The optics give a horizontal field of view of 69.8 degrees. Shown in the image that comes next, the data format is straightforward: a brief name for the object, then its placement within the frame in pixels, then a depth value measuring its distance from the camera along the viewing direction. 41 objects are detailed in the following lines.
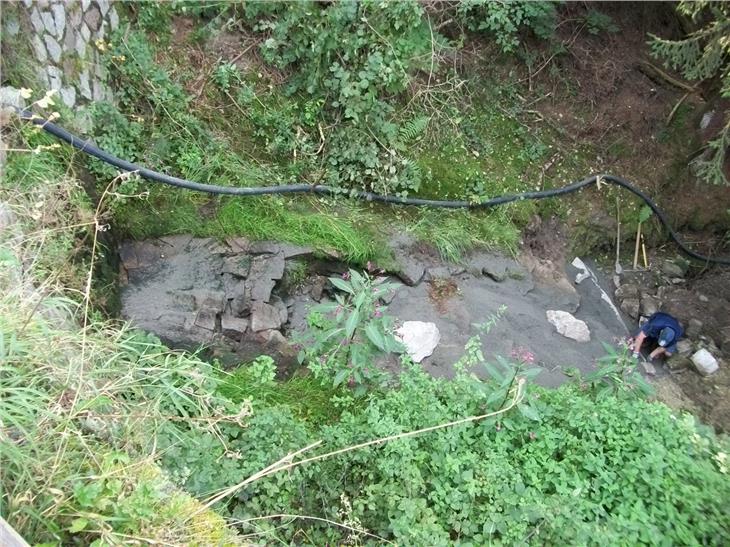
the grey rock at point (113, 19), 4.70
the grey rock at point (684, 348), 5.71
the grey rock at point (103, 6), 4.53
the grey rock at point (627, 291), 6.16
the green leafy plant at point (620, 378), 3.38
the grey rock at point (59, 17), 4.02
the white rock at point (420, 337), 4.61
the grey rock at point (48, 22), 3.94
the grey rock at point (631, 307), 6.02
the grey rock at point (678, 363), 5.61
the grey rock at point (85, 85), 4.31
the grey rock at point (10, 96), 3.62
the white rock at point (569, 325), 5.38
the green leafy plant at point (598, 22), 6.06
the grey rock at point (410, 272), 5.20
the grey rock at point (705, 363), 5.53
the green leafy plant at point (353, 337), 3.25
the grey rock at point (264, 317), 4.49
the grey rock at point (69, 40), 4.15
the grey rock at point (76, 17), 4.19
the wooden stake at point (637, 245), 6.38
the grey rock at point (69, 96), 4.12
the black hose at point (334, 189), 4.00
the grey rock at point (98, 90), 4.45
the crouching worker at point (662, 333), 5.34
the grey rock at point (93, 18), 4.39
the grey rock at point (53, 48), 3.98
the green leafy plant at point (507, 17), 5.62
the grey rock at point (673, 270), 6.46
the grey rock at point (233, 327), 4.41
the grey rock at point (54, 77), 4.00
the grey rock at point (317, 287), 5.00
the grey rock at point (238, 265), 4.71
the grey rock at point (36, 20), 3.84
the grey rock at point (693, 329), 5.87
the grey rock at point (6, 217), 3.16
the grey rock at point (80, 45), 4.27
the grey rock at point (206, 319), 4.34
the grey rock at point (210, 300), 4.46
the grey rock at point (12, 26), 3.69
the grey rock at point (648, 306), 5.98
